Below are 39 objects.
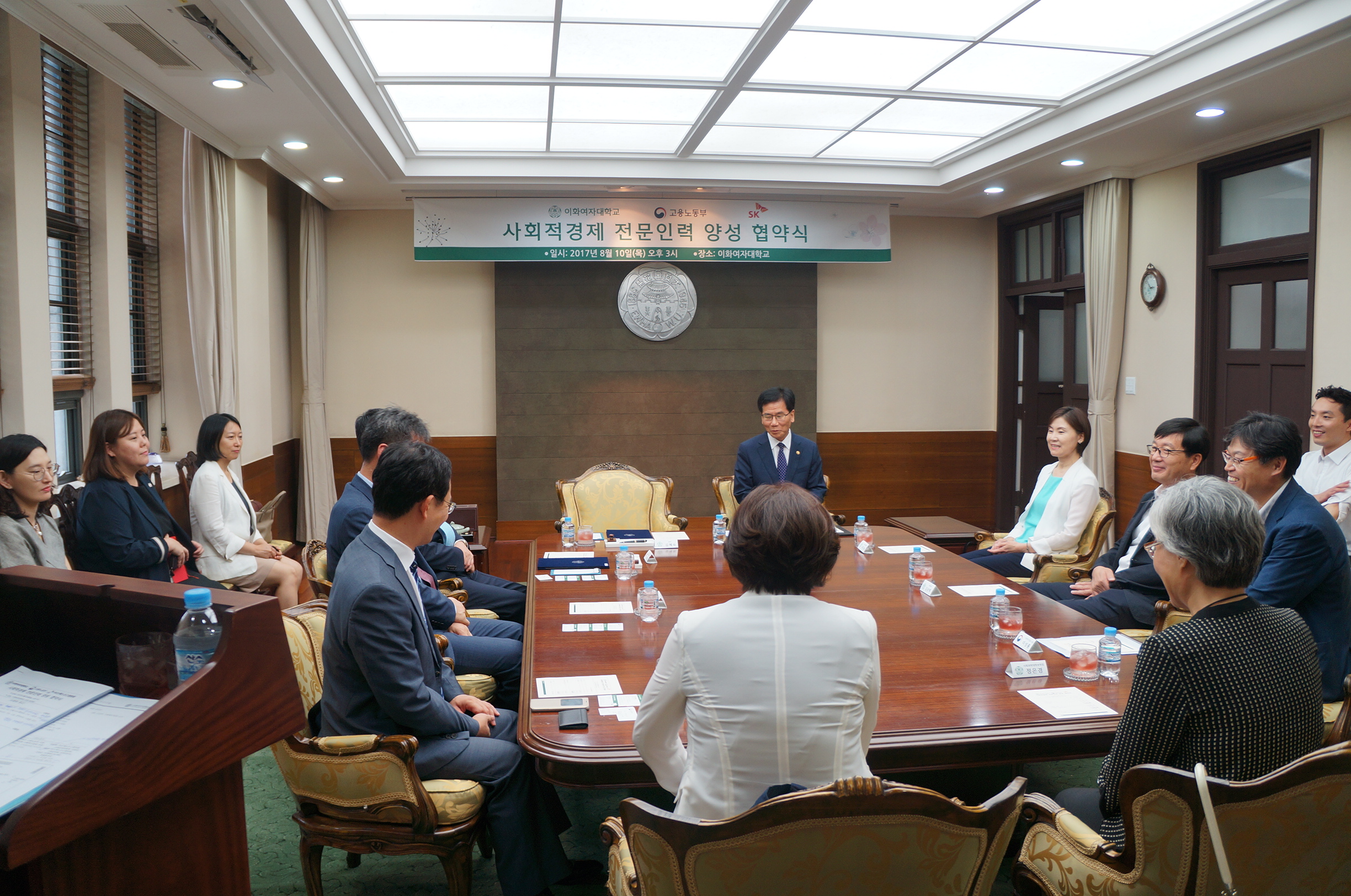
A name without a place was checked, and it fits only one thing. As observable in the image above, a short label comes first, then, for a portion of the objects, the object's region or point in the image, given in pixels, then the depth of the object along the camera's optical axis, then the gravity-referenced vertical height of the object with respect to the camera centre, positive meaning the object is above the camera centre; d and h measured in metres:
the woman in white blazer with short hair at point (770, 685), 1.57 -0.52
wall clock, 5.99 +0.75
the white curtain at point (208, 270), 5.29 +0.77
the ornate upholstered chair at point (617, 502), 5.25 -0.63
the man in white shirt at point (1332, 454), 3.90 -0.27
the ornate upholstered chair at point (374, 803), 2.12 -1.00
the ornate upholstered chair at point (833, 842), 1.29 -0.67
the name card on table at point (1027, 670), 2.43 -0.76
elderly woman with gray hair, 1.68 -0.54
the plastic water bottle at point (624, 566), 3.53 -0.68
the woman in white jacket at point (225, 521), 4.55 -0.65
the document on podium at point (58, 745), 1.02 -0.44
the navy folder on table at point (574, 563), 3.81 -0.73
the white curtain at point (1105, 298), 6.25 +0.71
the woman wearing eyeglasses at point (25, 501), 3.17 -0.39
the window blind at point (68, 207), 4.38 +0.97
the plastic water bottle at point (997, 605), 2.76 -0.66
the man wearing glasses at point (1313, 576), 2.62 -0.54
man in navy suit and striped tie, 5.31 -0.37
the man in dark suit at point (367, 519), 3.27 -0.45
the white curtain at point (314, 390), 6.97 +0.05
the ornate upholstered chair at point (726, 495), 5.70 -0.64
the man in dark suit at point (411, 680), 2.15 -0.71
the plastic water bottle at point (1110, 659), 2.44 -0.73
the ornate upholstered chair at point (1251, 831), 1.51 -0.77
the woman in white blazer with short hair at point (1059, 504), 4.38 -0.55
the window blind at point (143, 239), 5.23 +0.96
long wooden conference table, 2.04 -0.77
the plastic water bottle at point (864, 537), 4.09 -0.67
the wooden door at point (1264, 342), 5.01 +0.32
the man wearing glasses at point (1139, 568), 3.58 -0.74
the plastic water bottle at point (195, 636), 1.20 -0.33
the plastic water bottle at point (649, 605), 2.95 -0.70
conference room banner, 6.82 +1.32
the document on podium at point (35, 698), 1.16 -0.42
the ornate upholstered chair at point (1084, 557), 4.29 -0.80
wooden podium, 0.99 -0.44
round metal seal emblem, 7.45 +0.81
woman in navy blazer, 3.78 -0.50
